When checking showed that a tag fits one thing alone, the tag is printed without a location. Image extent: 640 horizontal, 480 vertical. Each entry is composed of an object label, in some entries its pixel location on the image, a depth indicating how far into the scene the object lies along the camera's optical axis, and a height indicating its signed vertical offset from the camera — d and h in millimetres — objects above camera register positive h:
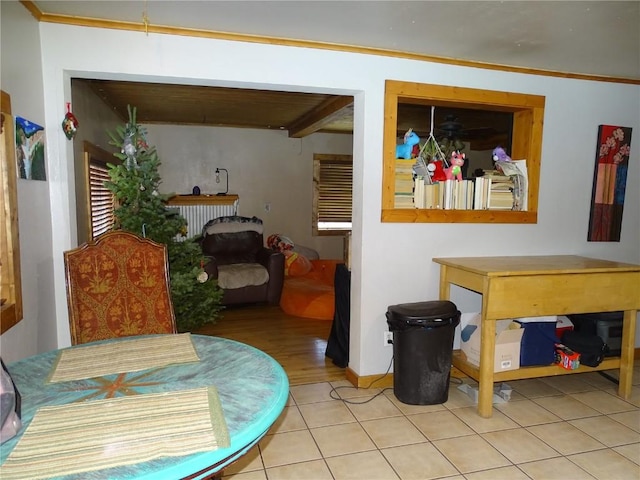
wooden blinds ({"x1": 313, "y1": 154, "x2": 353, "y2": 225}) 6848 +107
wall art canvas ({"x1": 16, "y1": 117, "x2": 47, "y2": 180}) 1996 +193
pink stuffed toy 3182 +203
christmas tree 3268 -213
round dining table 977 -620
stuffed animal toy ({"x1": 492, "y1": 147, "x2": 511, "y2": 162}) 3322 +312
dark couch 5055 -863
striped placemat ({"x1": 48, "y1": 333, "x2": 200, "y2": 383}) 1496 -631
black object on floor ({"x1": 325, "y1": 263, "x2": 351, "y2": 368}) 3420 -1009
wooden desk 2607 -614
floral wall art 3451 +123
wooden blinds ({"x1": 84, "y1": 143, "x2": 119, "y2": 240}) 3680 -20
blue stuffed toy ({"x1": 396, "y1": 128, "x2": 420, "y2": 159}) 3125 +354
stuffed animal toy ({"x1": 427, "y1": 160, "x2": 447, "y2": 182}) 3184 +172
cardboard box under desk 2777 -995
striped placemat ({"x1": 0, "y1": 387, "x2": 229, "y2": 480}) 966 -611
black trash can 2725 -993
